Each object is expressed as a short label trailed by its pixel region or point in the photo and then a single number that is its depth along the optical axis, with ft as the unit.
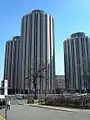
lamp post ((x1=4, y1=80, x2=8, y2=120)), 50.24
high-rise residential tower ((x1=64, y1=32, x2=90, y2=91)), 376.27
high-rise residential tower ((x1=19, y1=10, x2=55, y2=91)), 427.33
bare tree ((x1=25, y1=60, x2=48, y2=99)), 237.66
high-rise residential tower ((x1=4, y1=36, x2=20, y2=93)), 492.54
